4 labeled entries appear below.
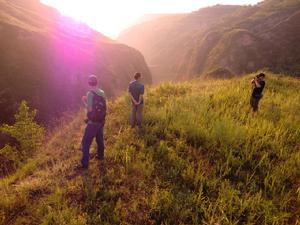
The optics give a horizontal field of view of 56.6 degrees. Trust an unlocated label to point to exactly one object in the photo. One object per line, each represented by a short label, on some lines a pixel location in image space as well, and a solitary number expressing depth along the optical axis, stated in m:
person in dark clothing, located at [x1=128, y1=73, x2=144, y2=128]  10.06
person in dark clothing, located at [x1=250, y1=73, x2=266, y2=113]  11.59
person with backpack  7.43
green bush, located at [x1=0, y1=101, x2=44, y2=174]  15.65
